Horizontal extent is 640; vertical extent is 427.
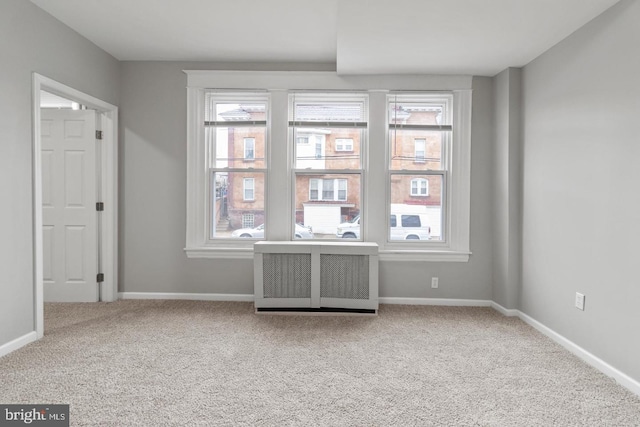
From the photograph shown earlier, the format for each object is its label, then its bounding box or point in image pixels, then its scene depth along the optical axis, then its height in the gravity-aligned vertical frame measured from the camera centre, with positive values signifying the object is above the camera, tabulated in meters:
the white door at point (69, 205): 4.02 +0.00
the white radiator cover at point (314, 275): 3.84 -0.67
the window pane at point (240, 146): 4.26 +0.65
